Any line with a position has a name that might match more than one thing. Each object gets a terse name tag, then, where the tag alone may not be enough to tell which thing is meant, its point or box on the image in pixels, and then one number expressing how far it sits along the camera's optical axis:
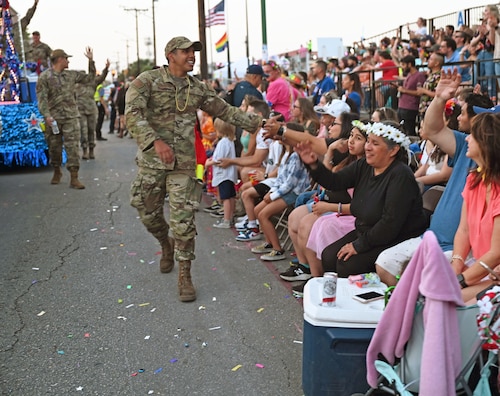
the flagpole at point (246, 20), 43.76
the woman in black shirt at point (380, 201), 4.56
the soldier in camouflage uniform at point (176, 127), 5.60
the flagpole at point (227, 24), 25.62
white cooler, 3.41
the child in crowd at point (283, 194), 6.88
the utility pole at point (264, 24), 17.91
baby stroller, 2.81
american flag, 25.98
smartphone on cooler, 3.60
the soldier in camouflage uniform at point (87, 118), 16.25
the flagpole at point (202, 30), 21.20
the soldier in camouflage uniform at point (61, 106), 11.36
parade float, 13.41
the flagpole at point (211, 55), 54.98
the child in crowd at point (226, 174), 8.53
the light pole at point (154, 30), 55.83
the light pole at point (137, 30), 72.26
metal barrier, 9.59
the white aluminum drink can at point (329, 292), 3.52
